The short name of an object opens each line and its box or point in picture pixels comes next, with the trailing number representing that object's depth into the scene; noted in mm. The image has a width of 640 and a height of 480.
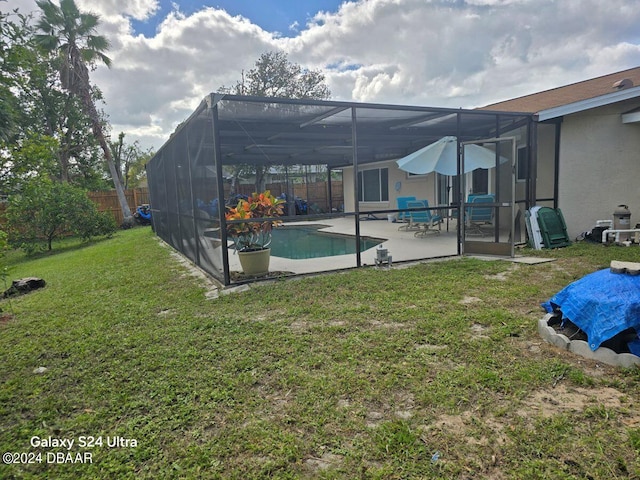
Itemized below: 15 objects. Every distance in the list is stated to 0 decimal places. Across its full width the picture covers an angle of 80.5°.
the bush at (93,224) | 12055
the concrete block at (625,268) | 2625
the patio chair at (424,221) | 8984
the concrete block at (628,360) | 2361
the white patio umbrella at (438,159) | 7394
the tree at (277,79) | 20734
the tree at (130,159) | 29547
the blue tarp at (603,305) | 2393
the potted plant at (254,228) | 5301
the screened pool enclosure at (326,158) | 5398
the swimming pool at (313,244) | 8153
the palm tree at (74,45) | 14594
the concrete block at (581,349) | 2543
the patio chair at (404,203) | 11178
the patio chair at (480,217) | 8273
